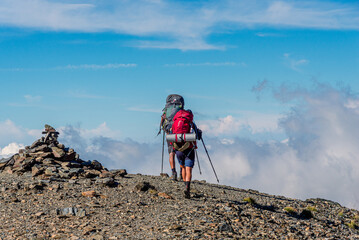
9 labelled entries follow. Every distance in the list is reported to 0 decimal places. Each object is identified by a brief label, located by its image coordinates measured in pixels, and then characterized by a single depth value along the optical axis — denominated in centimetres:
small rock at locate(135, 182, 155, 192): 1639
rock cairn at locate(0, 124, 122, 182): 1941
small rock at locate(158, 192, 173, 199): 1546
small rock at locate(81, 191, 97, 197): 1535
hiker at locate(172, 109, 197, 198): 1581
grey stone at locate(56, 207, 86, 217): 1312
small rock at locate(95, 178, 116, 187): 1712
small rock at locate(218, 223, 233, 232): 1166
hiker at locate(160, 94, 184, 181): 2022
